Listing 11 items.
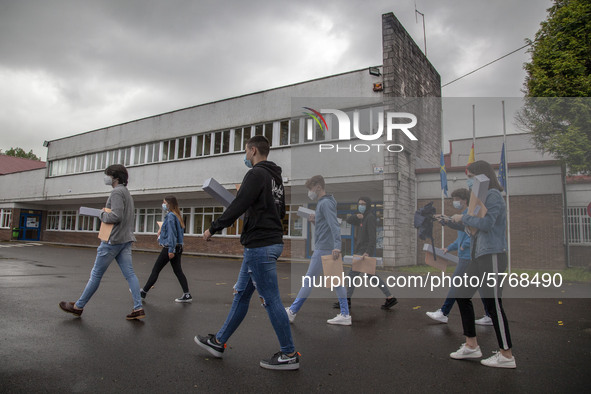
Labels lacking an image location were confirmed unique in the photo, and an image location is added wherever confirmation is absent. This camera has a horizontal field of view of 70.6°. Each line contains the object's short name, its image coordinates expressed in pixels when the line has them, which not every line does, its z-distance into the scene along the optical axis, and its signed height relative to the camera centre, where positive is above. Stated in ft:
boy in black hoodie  11.34 -0.53
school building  27.99 +7.36
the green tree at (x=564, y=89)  43.06 +16.06
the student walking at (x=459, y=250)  16.49 -0.55
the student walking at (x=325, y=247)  17.51 -0.50
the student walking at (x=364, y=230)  19.97 +0.28
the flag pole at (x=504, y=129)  25.73 +8.54
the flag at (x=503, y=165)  23.10 +4.32
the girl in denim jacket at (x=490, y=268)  11.99 -0.90
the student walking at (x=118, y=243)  16.72 -0.51
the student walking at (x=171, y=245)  22.15 -0.72
